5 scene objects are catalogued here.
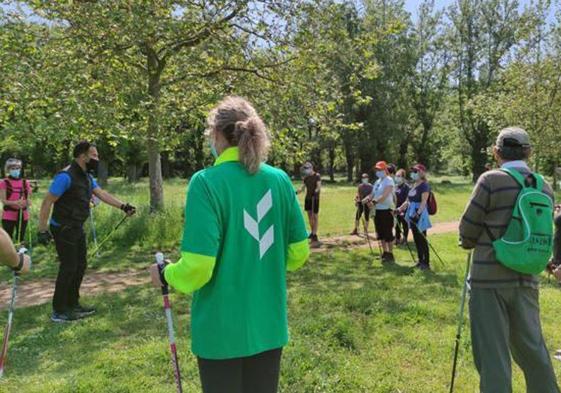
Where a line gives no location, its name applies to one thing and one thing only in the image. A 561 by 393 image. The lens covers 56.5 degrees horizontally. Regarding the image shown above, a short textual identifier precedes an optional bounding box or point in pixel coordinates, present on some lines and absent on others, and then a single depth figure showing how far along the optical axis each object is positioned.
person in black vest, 6.54
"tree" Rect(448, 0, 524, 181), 45.66
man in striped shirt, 3.53
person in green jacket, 2.47
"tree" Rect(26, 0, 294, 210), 11.08
